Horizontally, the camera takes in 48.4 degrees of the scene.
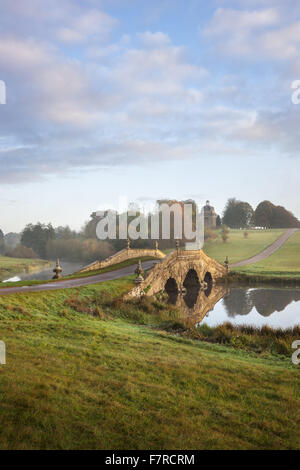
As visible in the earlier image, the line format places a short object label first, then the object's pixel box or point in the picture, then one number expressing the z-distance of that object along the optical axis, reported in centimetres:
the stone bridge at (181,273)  2850
